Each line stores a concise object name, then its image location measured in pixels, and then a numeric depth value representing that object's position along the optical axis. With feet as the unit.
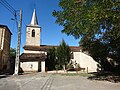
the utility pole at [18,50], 45.07
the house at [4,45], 64.63
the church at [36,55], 61.84
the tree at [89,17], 20.10
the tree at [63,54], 59.40
